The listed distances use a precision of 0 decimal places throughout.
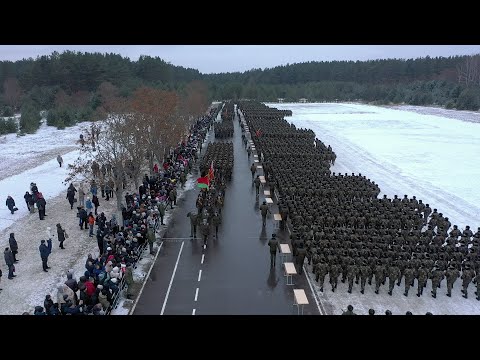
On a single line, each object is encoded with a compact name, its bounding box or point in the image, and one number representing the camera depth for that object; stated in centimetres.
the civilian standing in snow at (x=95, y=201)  2092
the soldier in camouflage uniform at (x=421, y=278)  1352
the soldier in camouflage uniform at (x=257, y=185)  2544
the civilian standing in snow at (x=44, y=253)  1485
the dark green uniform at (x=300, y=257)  1498
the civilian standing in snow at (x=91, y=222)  1867
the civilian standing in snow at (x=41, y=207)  2056
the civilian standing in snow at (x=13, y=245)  1540
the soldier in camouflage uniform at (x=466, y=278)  1362
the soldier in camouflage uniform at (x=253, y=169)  2936
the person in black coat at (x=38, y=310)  1029
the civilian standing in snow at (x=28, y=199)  2169
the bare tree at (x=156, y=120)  2581
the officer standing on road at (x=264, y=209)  1967
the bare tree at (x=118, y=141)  1994
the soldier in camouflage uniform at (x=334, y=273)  1394
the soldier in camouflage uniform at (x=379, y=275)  1366
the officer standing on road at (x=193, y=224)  1825
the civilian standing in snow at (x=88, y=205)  2047
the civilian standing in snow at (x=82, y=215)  1934
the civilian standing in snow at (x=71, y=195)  2244
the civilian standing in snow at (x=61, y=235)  1709
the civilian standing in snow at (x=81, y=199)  2223
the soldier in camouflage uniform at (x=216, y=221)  1883
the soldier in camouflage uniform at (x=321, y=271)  1384
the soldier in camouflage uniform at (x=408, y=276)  1367
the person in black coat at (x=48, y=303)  1094
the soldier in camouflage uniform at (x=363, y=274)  1373
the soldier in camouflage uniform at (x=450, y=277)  1359
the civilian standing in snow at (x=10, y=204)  2150
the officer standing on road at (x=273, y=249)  1523
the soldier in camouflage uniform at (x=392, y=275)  1361
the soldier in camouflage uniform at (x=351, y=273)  1384
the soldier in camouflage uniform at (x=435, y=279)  1348
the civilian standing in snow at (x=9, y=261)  1424
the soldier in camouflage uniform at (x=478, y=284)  1354
